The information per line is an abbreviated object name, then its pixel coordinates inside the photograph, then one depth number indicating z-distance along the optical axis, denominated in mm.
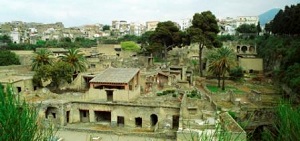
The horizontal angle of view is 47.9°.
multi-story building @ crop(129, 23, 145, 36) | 177562
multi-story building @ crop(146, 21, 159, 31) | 185838
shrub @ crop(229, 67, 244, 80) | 46812
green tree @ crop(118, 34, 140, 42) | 106738
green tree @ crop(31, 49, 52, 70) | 37062
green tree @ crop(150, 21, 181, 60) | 54062
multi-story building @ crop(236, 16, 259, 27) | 158125
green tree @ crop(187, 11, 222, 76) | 46188
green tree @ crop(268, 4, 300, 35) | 48209
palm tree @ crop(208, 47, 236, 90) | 39781
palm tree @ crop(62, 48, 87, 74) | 36062
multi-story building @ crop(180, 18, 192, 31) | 183825
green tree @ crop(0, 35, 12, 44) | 97800
